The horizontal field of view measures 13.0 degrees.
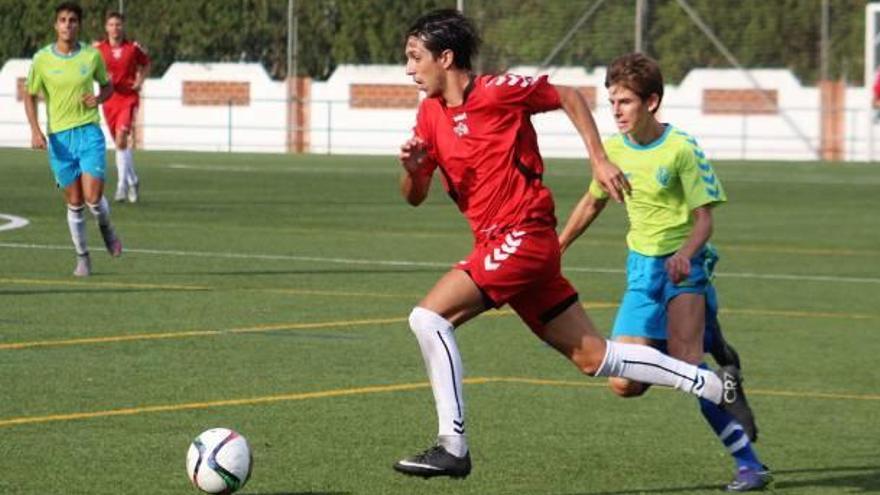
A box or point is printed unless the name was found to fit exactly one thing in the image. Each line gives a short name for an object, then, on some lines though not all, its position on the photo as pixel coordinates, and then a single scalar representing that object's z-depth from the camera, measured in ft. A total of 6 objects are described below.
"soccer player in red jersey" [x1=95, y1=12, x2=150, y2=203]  178.86
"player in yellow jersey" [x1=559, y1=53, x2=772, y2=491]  54.74
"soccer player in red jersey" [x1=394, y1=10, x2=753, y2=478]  51.82
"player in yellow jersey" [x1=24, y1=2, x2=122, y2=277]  113.14
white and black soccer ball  49.73
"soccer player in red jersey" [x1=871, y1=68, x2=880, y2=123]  279.44
